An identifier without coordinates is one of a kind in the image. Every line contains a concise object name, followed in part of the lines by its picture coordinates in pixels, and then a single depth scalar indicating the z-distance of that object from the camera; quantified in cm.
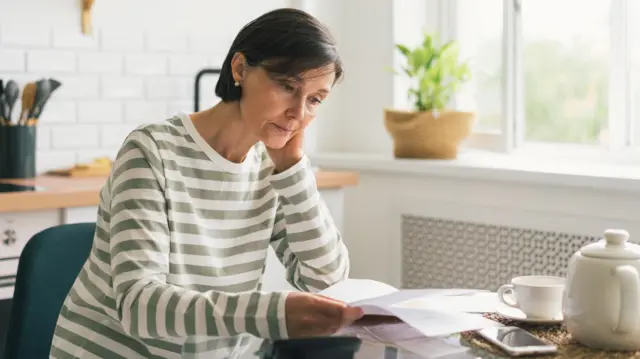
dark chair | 176
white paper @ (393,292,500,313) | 146
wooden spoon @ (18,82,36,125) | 290
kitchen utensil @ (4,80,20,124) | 284
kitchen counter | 244
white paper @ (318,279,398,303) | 155
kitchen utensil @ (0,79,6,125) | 285
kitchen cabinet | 245
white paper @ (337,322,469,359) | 131
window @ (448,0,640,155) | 301
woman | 138
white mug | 148
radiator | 280
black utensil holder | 286
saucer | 147
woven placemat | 132
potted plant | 319
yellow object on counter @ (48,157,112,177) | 299
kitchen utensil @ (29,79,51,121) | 288
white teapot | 131
